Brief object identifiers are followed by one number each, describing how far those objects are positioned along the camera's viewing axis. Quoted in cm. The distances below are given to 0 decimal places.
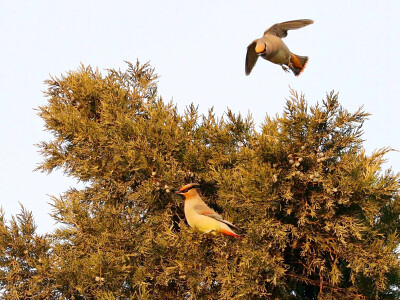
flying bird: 1927
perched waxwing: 1747
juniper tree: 1750
